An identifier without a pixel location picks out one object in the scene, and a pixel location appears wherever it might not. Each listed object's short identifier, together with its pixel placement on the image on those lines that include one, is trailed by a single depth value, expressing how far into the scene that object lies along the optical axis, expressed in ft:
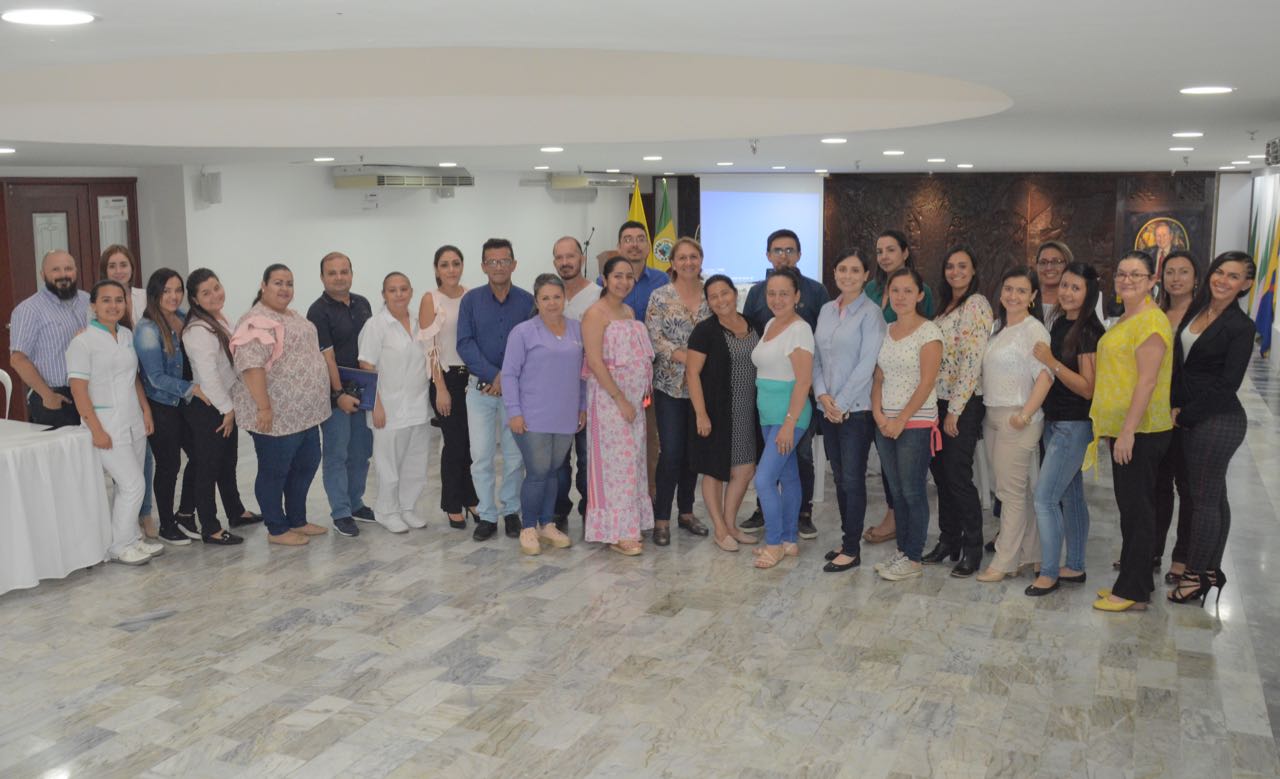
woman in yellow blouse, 14.96
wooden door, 30.86
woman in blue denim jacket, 18.39
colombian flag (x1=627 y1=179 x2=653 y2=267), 47.96
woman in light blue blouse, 17.22
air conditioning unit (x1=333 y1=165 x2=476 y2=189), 35.14
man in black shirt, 19.42
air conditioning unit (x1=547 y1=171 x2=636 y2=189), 45.19
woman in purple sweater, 18.04
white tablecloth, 16.60
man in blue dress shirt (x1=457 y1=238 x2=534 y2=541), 19.06
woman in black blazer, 15.20
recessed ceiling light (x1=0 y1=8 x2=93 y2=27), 9.12
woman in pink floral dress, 18.08
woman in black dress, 18.04
